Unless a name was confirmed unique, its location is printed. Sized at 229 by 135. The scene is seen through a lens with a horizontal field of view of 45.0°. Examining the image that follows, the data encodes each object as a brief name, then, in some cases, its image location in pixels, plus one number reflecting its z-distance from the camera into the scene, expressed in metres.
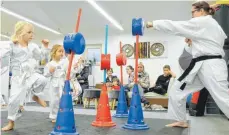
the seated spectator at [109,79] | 6.95
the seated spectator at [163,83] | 6.73
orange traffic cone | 3.22
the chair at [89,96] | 6.34
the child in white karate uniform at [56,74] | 3.60
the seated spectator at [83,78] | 8.25
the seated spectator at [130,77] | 6.76
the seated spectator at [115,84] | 6.80
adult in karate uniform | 2.62
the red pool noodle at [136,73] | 3.21
